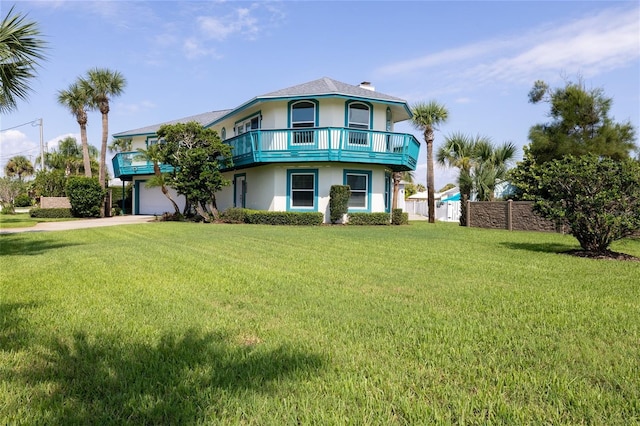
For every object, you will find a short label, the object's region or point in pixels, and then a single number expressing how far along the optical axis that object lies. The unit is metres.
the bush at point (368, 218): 20.98
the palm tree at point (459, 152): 29.52
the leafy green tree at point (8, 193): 31.59
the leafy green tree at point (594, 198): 9.32
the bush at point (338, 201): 20.53
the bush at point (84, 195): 27.09
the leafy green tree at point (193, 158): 20.98
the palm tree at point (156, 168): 21.98
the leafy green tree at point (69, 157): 45.14
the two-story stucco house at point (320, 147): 20.59
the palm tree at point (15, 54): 8.75
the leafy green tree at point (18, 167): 61.59
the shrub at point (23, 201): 43.52
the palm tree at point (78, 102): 29.77
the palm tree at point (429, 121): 24.73
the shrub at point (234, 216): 21.47
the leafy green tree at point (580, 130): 23.03
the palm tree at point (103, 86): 29.00
